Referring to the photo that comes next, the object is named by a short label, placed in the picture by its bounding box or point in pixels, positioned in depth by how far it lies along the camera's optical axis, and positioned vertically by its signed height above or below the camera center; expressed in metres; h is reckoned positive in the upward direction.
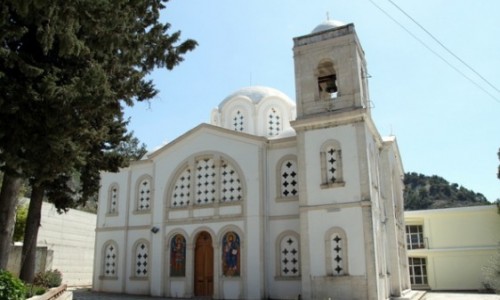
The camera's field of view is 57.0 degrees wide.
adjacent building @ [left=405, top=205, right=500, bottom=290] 28.23 +0.74
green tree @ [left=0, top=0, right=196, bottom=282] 8.91 +4.05
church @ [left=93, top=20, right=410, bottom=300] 16.70 +2.30
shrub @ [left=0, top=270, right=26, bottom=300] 9.64 -0.48
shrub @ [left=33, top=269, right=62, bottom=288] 16.80 -0.57
